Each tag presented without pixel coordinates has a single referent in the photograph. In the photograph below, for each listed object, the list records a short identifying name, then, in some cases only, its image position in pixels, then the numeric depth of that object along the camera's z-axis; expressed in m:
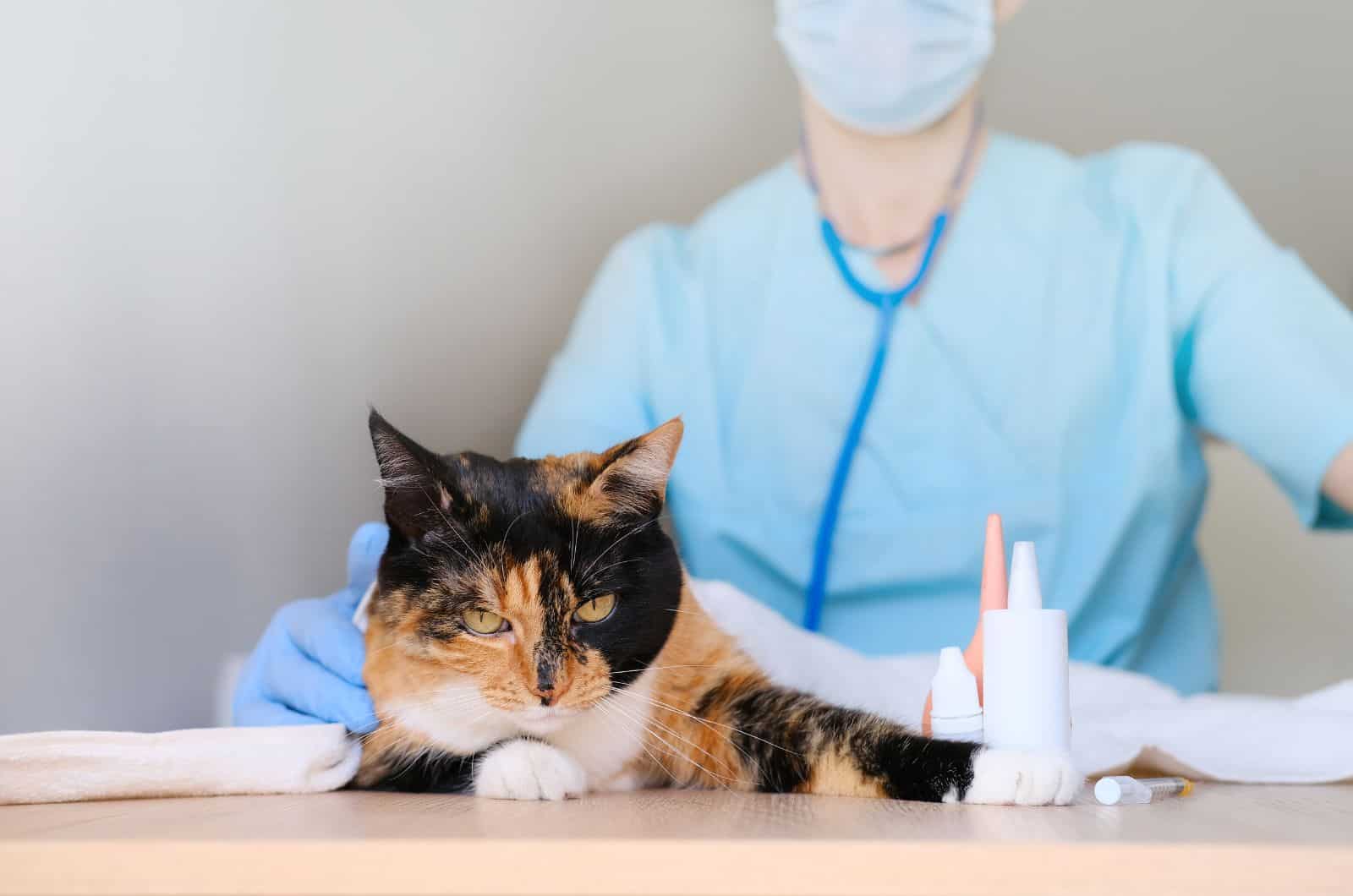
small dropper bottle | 0.75
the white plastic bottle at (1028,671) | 0.70
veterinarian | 1.48
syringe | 0.67
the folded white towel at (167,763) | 0.69
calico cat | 0.77
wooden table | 0.46
